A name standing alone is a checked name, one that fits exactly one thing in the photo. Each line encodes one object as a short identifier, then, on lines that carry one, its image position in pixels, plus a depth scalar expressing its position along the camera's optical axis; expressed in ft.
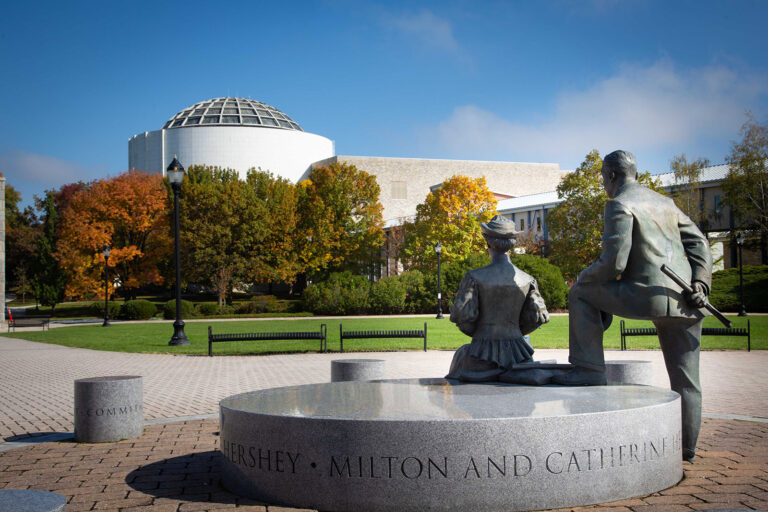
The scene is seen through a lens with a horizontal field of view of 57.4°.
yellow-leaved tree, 136.77
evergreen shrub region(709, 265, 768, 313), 114.32
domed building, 243.81
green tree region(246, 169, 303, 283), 153.48
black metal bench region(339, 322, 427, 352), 61.62
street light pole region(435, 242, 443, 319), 111.47
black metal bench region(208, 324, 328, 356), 60.08
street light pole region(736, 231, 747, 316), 99.83
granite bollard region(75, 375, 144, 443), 25.38
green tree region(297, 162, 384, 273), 162.91
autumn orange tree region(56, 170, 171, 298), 137.59
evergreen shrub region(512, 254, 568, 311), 123.95
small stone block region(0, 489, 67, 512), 11.85
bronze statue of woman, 22.21
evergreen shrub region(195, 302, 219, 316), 135.74
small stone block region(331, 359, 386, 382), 31.50
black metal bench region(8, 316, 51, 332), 96.84
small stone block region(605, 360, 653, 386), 31.17
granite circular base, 15.55
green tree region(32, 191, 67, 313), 151.84
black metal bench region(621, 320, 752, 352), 57.06
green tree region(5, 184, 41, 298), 199.82
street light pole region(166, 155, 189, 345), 64.64
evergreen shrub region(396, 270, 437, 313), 128.77
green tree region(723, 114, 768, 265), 142.61
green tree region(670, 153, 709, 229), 143.64
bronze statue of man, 19.25
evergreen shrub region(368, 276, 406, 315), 128.88
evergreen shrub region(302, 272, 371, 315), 130.31
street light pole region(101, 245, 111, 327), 107.93
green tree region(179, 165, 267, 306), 146.82
